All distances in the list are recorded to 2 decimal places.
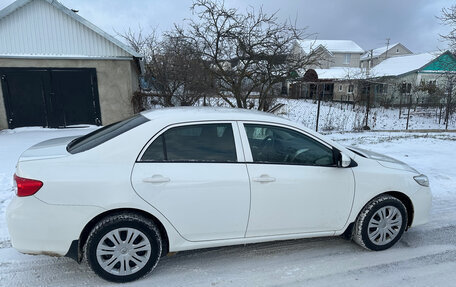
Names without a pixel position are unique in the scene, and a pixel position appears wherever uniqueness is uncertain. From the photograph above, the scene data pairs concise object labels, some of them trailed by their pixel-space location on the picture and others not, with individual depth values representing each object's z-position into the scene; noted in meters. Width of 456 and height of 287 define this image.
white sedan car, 2.45
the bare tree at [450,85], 14.34
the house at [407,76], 26.59
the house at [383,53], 47.03
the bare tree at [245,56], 8.11
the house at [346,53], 47.22
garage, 9.80
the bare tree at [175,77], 8.92
